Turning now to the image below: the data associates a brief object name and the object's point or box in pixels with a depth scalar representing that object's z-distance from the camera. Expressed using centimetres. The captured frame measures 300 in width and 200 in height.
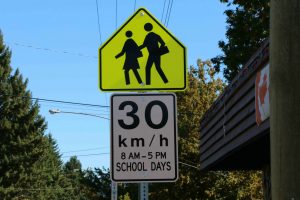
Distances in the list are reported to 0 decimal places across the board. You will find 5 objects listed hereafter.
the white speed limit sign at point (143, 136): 748
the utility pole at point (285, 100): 529
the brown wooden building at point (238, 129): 1372
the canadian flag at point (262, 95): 1209
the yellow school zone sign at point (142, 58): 780
